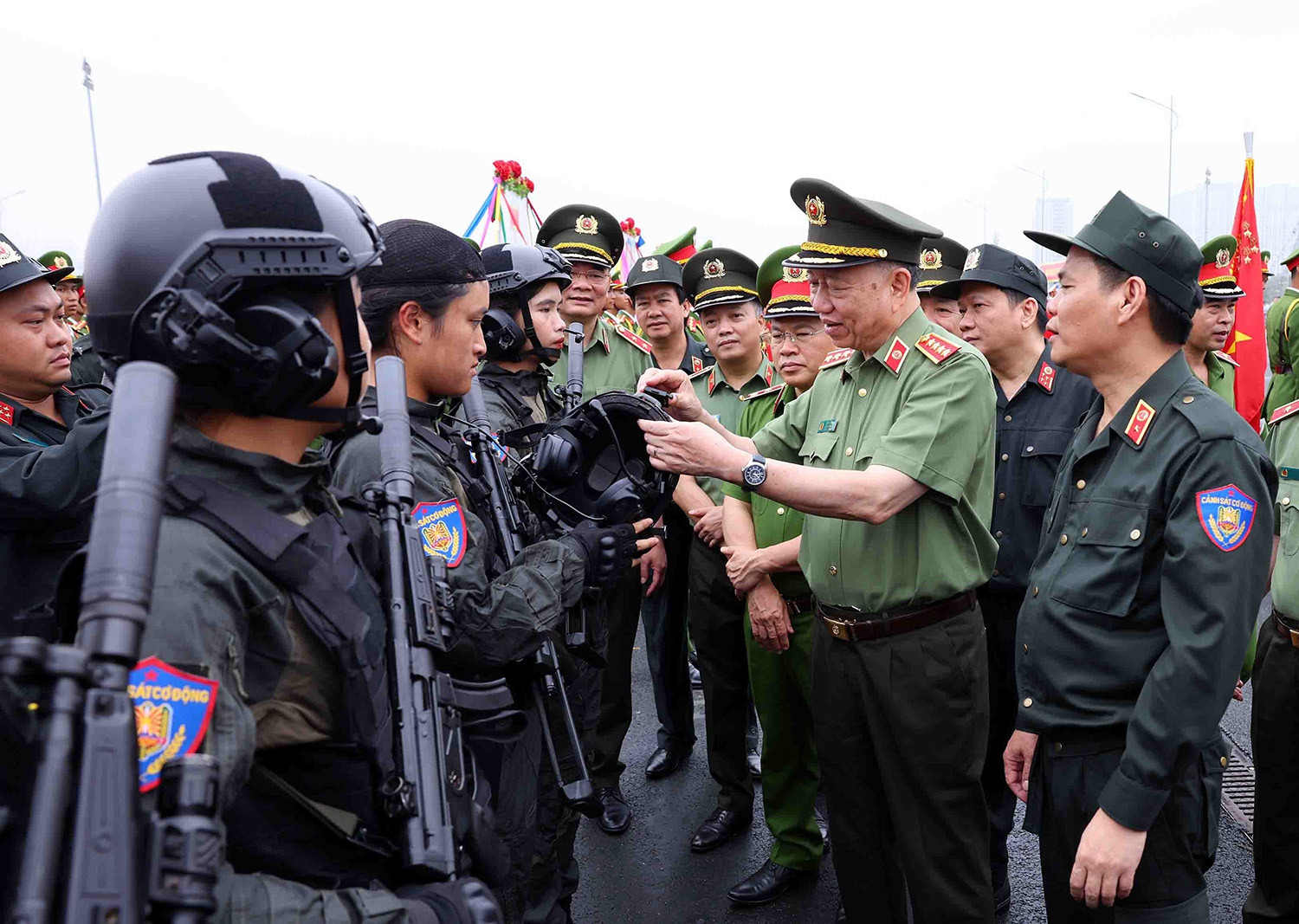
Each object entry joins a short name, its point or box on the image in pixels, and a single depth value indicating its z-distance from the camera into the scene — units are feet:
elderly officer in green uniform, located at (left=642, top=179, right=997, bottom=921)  9.46
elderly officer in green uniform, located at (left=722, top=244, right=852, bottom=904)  12.95
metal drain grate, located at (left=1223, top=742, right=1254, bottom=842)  14.42
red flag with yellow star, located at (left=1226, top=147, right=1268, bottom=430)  24.18
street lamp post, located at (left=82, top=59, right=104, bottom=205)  53.98
